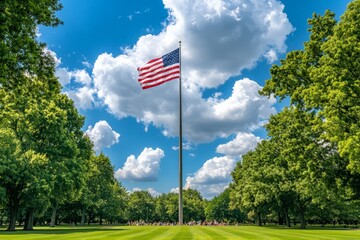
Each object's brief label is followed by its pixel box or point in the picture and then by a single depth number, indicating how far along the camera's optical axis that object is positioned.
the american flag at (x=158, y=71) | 41.06
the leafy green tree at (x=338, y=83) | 22.33
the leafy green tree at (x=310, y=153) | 27.55
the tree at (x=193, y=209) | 158.86
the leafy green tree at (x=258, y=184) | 53.72
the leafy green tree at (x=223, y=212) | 130.50
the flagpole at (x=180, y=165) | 49.47
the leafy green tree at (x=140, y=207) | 150.77
